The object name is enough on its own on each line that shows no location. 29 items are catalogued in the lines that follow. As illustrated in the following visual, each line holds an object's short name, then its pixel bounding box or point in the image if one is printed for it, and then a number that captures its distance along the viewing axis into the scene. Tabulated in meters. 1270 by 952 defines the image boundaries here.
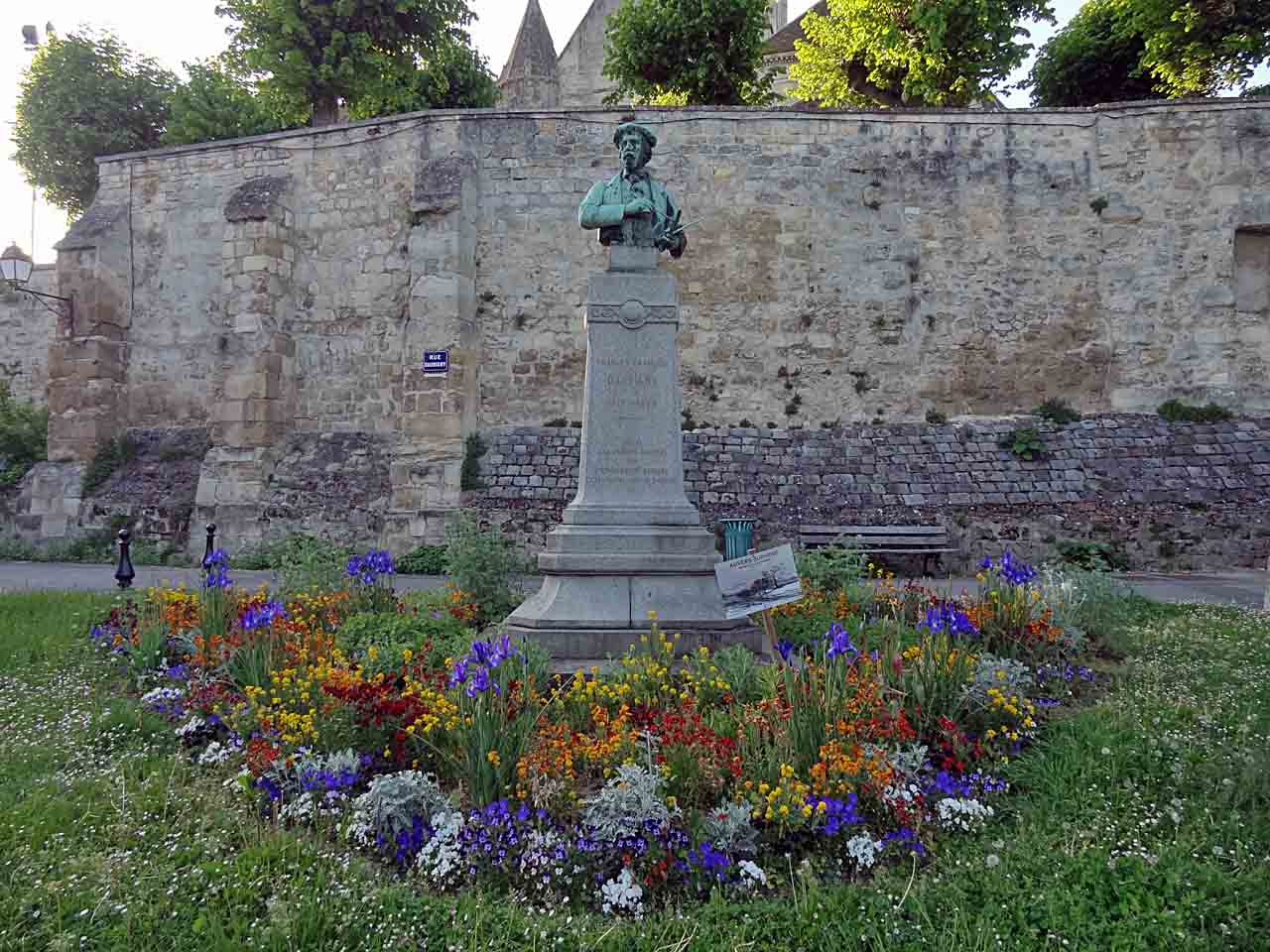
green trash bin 10.64
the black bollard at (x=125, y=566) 8.22
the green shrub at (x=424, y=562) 11.42
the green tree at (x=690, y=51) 17.33
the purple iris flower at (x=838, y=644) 4.00
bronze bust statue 6.07
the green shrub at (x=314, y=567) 6.97
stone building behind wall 26.12
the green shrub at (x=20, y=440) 14.55
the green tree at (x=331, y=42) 16.39
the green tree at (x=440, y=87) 17.36
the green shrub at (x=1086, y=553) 11.20
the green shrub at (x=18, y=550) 13.26
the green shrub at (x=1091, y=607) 5.84
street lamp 14.44
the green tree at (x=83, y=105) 21.30
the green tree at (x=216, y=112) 19.58
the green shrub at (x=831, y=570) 7.27
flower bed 3.09
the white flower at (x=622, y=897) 2.86
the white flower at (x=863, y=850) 3.06
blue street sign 12.52
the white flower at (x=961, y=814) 3.33
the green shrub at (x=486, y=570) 6.96
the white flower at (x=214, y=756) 3.87
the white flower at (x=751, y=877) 2.96
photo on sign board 5.31
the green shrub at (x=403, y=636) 5.11
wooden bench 11.02
